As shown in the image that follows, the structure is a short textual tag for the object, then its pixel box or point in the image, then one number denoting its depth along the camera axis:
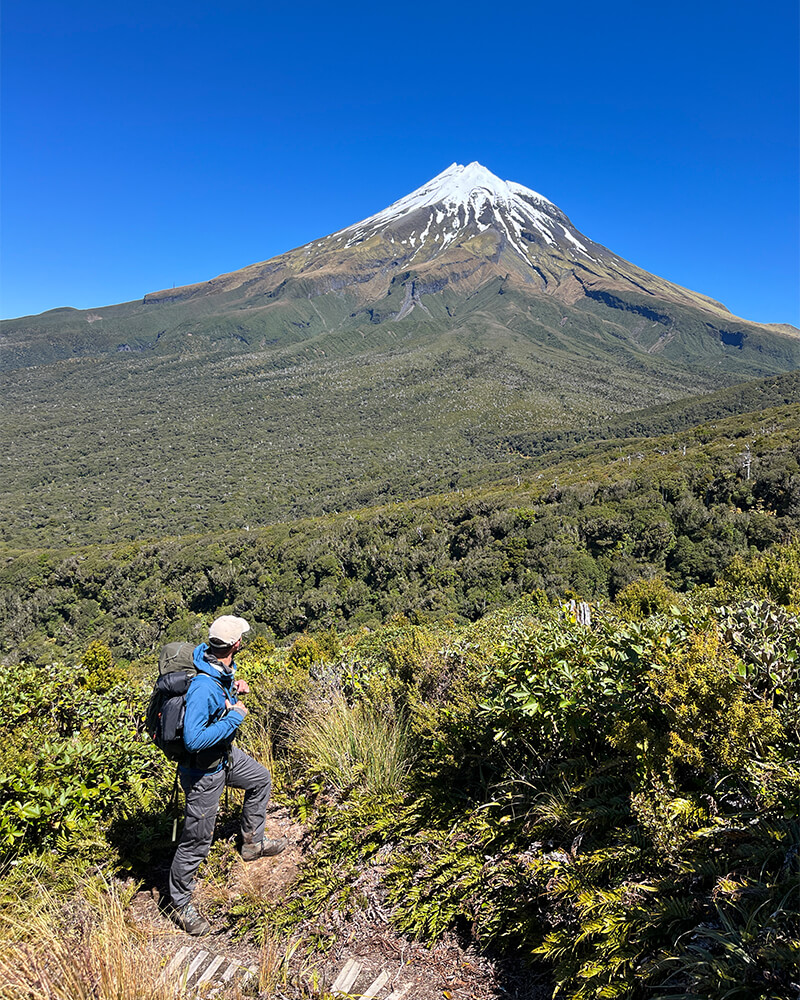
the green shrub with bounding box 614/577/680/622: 7.73
